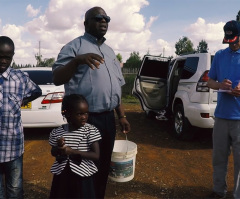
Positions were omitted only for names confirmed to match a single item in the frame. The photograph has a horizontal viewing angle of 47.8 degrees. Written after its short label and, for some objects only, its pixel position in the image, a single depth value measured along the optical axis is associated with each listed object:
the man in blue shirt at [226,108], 2.88
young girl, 1.96
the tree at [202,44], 83.09
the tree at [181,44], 84.59
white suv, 4.86
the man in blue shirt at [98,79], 2.16
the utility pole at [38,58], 30.95
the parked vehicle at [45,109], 5.39
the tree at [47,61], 29.62
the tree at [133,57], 59.19
